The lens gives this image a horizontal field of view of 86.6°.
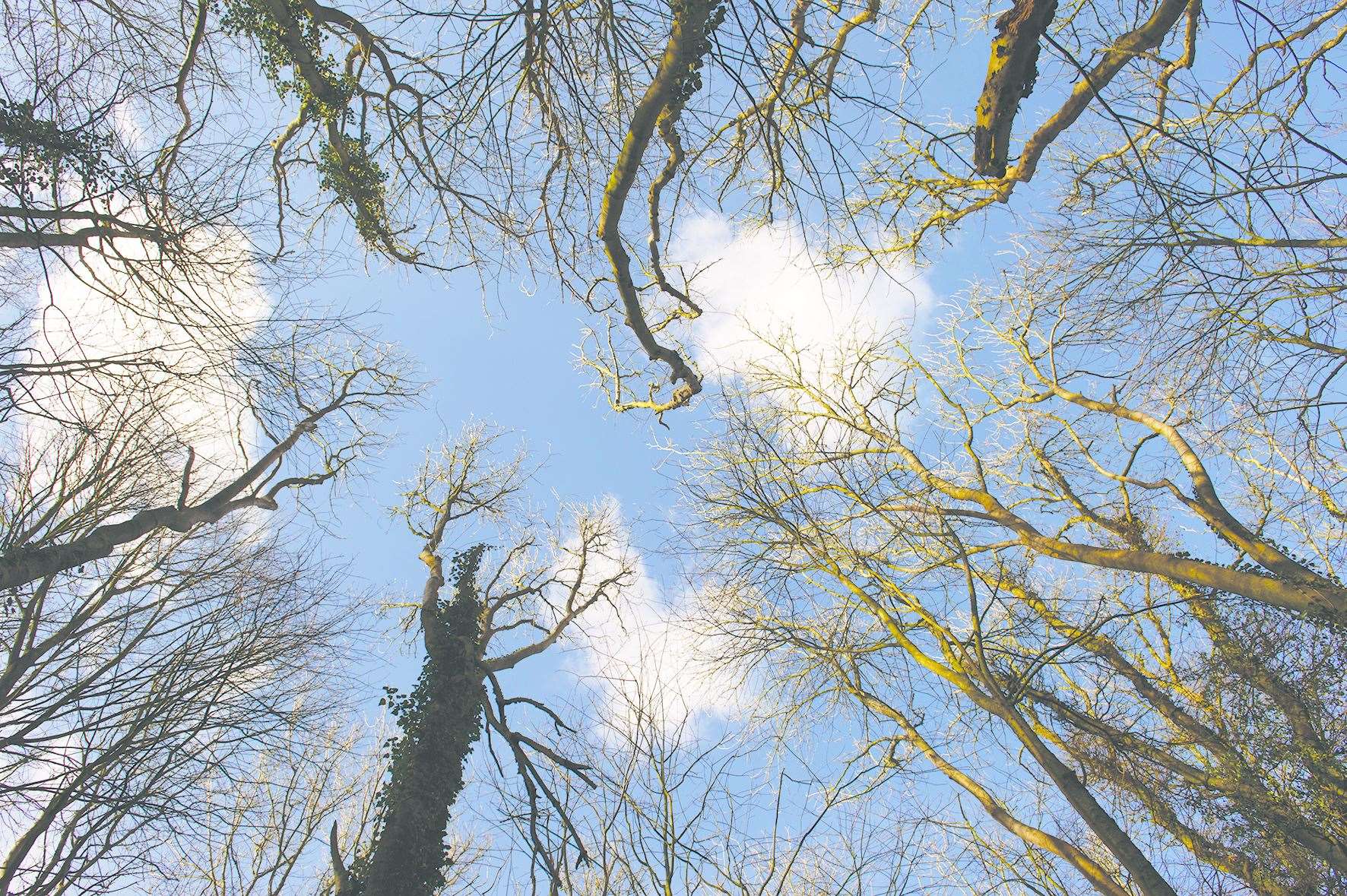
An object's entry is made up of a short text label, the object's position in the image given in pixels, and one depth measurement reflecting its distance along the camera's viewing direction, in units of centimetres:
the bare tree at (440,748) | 447
